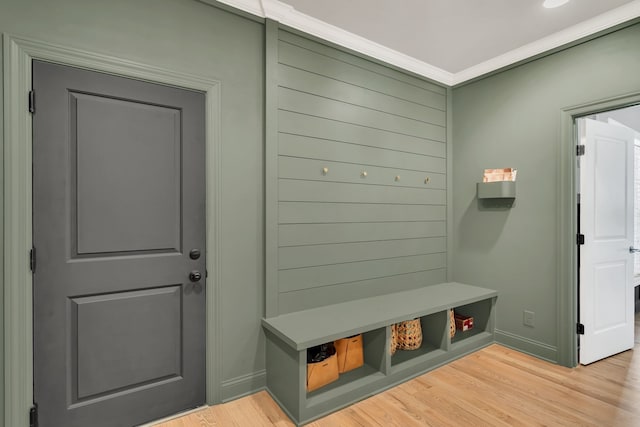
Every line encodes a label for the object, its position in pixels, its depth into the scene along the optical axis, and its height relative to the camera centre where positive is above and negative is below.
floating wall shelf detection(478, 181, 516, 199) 2.95 +0.21
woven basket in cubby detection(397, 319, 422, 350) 2.79 -1.09
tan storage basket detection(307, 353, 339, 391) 2.17 -1.14
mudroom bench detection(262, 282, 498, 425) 2.02 -1.01
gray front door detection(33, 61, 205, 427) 1.67 -0.21
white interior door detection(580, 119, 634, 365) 2.66 -0.27
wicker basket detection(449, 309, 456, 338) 3.04 -1.11
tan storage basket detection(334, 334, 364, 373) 2.42 -1.09
